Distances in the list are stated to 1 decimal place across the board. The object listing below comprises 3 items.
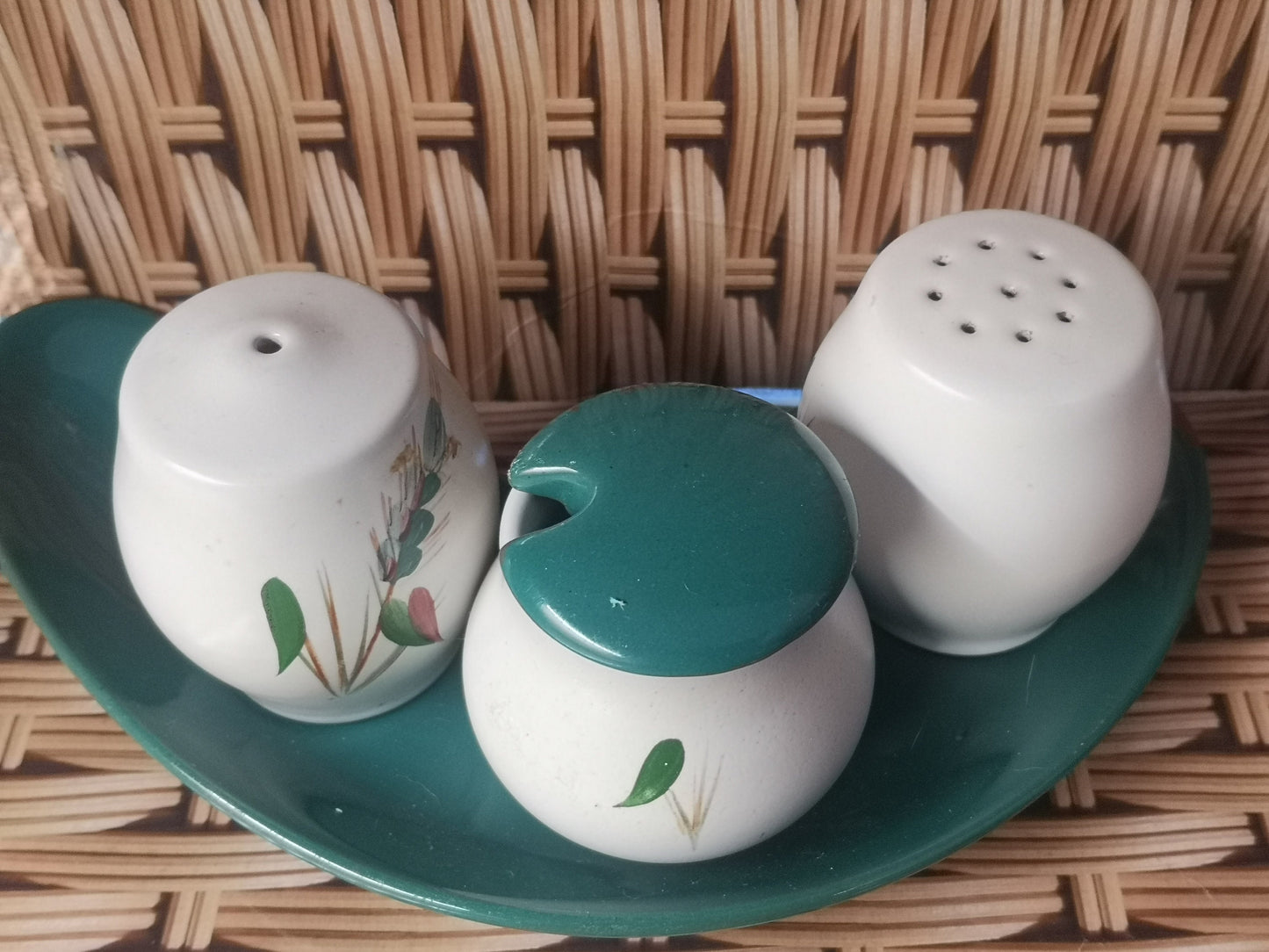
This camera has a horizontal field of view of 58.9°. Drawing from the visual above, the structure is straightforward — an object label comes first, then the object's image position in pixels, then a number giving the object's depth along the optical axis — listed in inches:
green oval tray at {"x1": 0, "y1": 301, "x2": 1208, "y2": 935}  16.2
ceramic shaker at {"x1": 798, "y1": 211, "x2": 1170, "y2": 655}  15.4
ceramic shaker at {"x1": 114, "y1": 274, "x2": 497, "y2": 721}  14.6
